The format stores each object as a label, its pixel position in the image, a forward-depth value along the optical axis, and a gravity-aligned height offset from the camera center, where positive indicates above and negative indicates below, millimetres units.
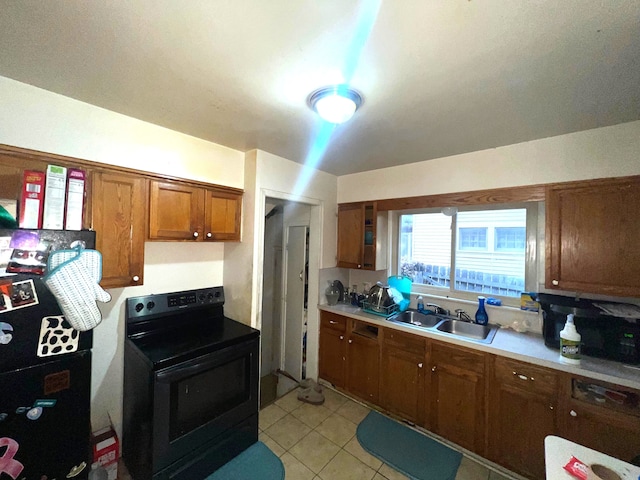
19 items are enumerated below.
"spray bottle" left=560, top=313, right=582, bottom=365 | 1601 -575
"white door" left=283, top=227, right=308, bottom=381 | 3039 -653
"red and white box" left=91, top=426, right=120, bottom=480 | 1625 -1336
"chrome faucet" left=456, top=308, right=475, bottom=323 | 2402 -626
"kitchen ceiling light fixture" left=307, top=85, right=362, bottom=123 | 1362 +782
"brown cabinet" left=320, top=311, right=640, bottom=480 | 1513 -1049
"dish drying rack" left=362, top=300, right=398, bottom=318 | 2556 -626
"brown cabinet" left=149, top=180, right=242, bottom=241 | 1788 +227
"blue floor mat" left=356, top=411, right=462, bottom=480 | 1814 -1542
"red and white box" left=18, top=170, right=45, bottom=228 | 1279 +191
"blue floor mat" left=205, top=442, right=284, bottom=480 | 1744 -1558
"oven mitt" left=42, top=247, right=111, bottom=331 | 1171 -216
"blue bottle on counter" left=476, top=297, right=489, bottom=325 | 2302 -580
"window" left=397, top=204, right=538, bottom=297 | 2328 +0
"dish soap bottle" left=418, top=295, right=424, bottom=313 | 2673 -588
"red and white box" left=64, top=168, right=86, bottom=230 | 1400 +214
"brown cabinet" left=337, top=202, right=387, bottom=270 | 2789 +103
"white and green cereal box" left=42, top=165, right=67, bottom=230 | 1334 +217
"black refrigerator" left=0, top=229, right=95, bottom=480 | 1079 -637
